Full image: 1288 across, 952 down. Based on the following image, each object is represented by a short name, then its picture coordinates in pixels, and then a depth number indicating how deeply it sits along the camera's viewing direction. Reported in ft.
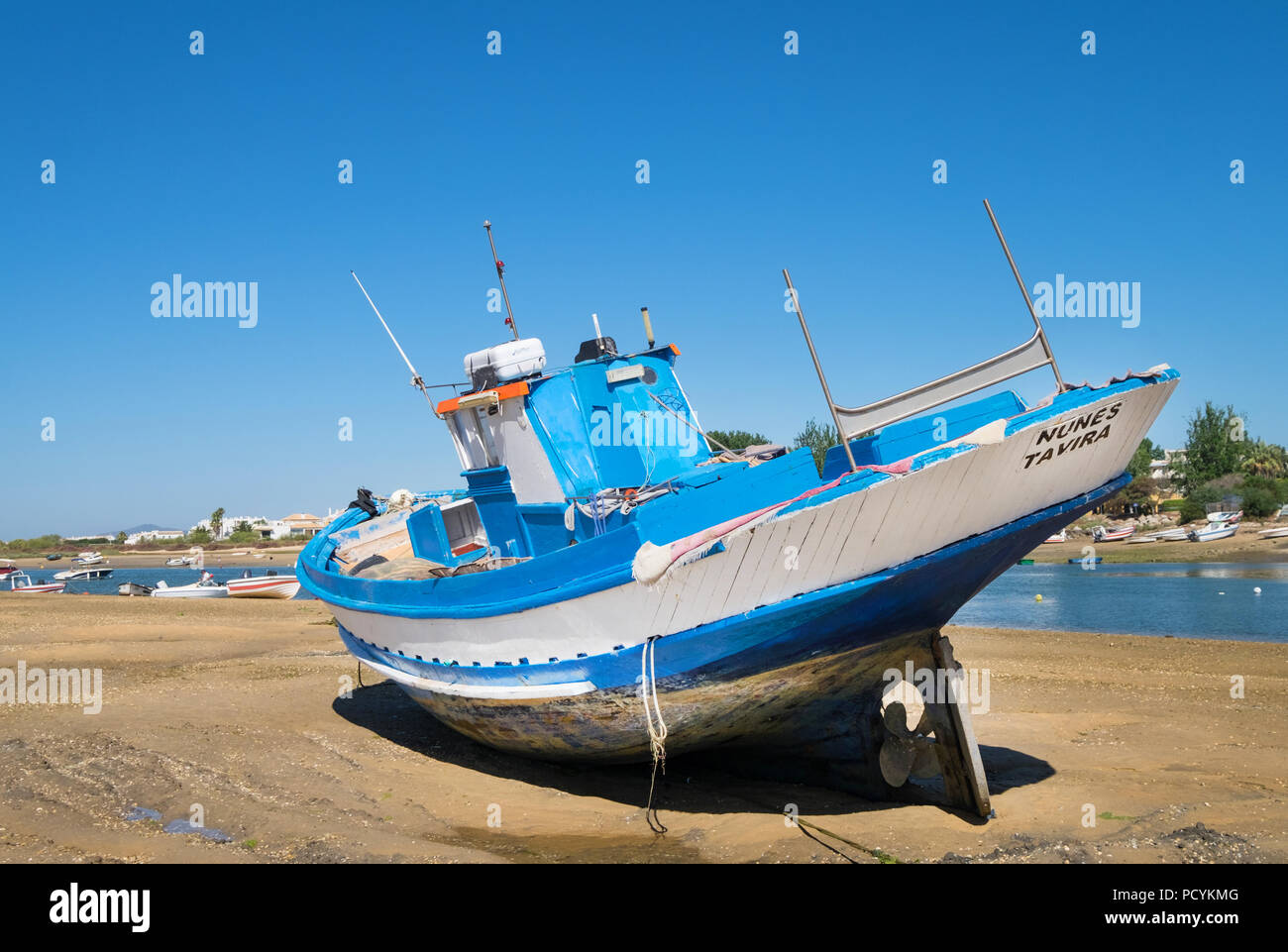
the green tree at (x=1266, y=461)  217.25
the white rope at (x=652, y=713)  25.18
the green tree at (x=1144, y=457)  214.03
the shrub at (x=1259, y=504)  180.04
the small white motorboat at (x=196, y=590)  107.55
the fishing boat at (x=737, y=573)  23.26
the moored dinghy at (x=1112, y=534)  174.60
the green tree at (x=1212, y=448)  218.59
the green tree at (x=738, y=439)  76.54
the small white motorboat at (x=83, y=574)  178.07
